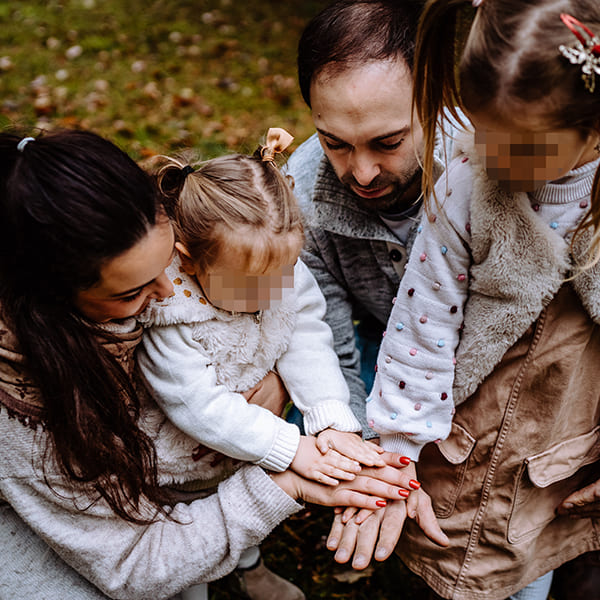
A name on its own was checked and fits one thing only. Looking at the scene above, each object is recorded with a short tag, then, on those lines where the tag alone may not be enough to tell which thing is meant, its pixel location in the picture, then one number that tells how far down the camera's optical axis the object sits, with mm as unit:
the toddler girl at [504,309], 1191
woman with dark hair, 1330
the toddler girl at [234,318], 1594
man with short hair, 1785
